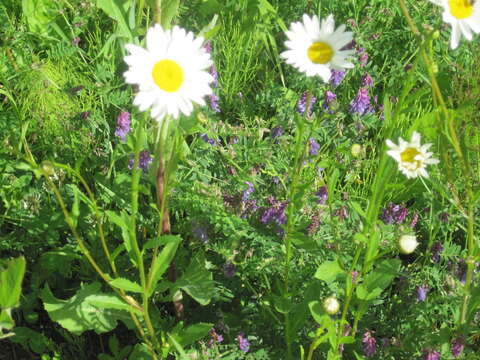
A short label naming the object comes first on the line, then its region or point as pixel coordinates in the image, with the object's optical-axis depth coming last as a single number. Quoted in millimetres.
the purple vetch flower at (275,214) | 503
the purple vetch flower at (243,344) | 477
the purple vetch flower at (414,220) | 516
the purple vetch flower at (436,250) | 515
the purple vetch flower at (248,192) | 517
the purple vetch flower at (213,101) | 559
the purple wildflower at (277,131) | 546
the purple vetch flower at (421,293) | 491
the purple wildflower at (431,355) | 448
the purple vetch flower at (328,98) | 573
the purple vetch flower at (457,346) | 450
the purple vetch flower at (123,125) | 544
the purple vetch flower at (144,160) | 527
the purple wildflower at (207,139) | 554
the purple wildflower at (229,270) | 499
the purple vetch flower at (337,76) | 565
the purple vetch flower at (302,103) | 580
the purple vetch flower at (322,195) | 527
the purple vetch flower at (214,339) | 477
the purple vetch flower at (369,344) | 477
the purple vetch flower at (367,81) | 599
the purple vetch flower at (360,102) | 585
